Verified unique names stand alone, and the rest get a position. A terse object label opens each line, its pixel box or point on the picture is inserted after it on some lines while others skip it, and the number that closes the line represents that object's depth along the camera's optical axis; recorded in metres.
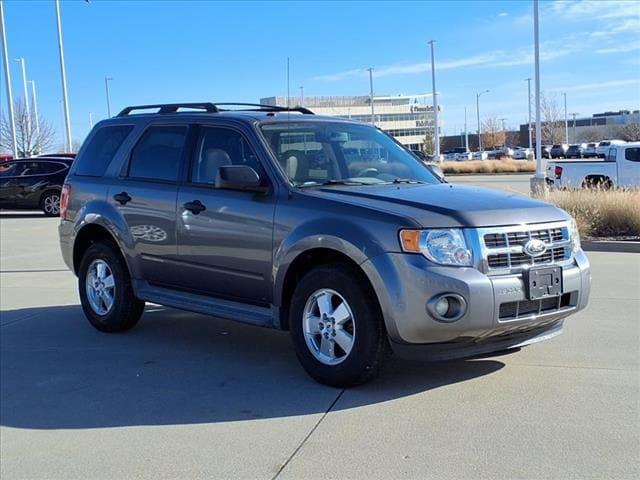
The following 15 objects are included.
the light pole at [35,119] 56.50
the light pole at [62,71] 35.29
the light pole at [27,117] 51.57
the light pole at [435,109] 46.21
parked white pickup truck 21.81
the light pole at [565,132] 78.28
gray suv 4.56
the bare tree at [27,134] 51.56
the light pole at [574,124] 99.59
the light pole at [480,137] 98.14
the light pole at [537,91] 20.78
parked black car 20.77
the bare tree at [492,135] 102.94
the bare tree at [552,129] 71.89
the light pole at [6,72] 35.12
